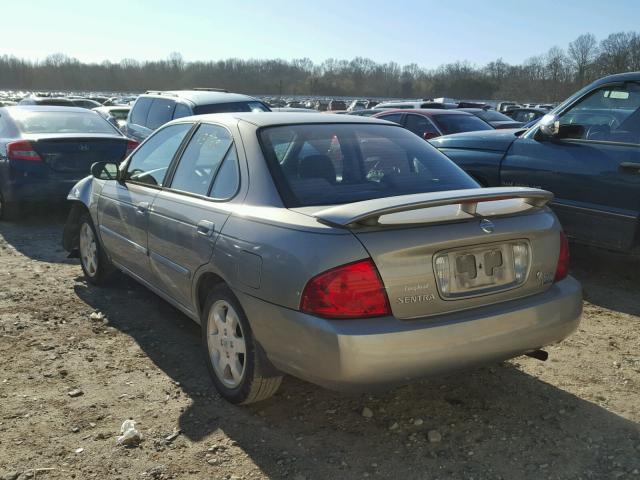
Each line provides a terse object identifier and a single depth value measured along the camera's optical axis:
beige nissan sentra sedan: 2.61
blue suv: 5.05
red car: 10.94
